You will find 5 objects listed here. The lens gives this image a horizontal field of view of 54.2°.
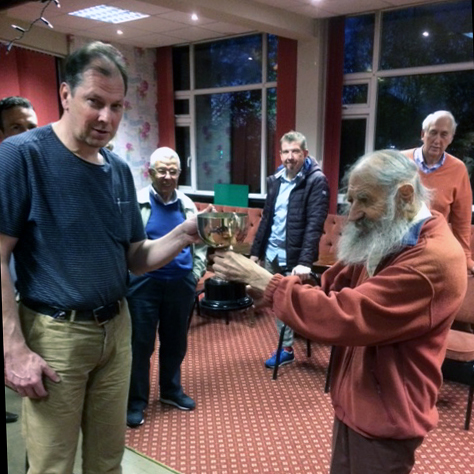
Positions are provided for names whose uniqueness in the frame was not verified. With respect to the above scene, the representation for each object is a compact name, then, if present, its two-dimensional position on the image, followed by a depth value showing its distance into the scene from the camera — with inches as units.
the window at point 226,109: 222.1
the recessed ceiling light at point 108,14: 177.5
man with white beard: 45.6
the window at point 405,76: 172.7
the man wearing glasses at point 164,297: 95.3
